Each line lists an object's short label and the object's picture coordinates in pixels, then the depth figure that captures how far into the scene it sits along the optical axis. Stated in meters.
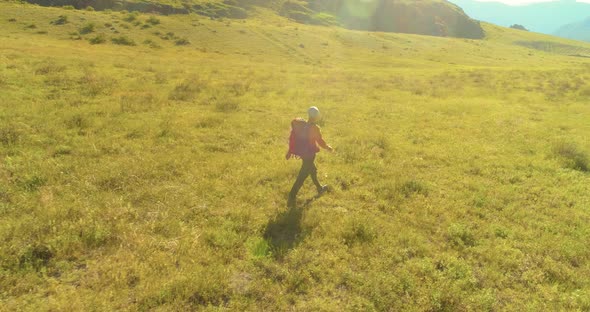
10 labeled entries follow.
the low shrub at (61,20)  52.81
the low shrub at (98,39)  48.60
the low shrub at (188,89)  22.61
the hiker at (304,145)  9.89
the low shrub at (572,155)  14.80
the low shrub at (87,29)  51.59
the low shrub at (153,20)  62.14
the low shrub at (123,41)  50.72
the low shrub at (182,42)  55.43
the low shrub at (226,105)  20.81
